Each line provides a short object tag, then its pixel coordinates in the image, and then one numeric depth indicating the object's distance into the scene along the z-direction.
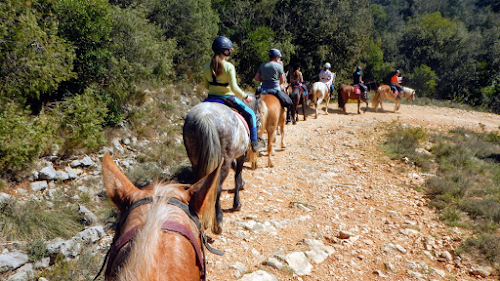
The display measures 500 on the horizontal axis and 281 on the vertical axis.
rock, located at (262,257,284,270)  3.86
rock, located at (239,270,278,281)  3.64
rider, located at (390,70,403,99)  16.27
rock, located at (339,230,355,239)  4.63
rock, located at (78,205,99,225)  4.43
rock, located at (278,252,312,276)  3.85
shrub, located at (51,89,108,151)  6.14
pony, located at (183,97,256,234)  4.02
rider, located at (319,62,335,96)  14.21
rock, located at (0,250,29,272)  3.29
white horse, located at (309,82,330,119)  13.58
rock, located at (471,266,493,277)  3.86
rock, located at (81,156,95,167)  5.99
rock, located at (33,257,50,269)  3.44
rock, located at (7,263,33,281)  3.20
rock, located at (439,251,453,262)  4.13
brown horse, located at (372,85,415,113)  16.06
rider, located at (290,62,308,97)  11.74
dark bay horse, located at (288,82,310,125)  11.29
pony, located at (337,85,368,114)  15.08
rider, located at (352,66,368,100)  15.42
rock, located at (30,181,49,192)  4.98
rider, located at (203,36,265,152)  4.41
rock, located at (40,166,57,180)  5.27
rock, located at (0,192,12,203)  4.25
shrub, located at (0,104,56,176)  4.71
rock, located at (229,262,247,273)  3.83
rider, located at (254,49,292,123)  7.83
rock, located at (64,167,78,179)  5.57
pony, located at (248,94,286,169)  7.14
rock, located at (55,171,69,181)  5.39
